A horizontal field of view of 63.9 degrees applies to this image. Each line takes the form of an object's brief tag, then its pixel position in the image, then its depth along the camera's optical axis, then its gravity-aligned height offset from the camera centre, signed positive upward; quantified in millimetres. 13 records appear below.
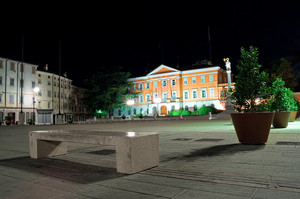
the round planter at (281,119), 13062 -430
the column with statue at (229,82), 40594 +5202
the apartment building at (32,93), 41531 +4799
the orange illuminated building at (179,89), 56094 +6238
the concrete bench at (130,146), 4316 -574
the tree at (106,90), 54969 +5855
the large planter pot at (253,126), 7066 -424
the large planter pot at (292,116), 18116 -396
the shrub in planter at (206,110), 46091 +537
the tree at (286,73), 42406 +6725
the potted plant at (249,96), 7234 +515
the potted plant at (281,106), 13039 +277
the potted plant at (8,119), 34847 -181
